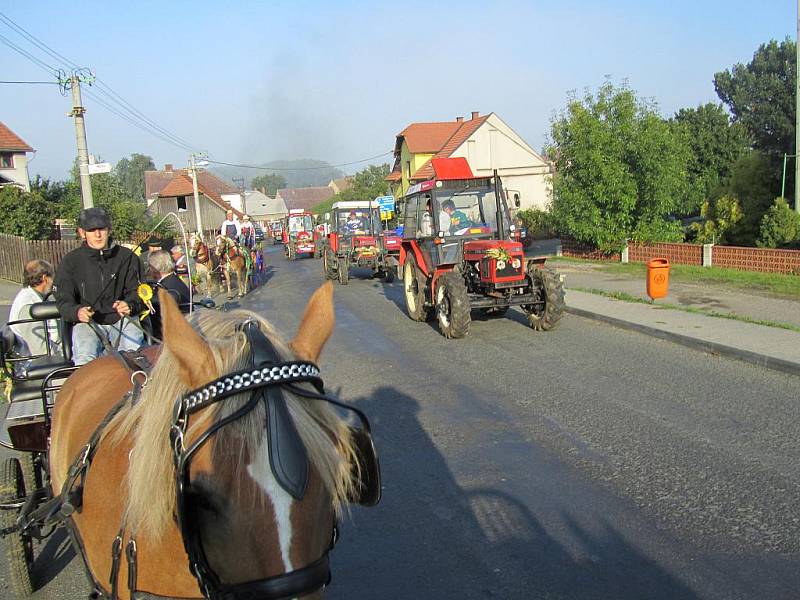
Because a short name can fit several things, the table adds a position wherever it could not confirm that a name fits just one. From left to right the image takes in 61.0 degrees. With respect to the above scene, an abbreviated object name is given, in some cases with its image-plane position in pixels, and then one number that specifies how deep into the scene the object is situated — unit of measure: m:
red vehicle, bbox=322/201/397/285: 23.95
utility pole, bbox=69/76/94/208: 16.66
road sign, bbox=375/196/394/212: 28.39
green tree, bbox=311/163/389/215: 70.88
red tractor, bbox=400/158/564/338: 11.61
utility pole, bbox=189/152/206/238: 33.89
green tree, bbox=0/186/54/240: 24.63
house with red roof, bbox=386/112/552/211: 49.41
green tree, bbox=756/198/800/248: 18.30
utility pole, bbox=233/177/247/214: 79.96
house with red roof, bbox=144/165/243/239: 64.25
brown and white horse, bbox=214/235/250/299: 20.95
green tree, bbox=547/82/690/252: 21.39
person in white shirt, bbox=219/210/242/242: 21.95
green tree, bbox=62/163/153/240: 28.40
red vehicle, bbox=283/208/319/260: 41.75
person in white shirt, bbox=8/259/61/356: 5.99
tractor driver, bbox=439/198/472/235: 13.21
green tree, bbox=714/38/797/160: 45.84
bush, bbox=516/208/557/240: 36.84
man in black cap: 4.54
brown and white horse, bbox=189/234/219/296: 19.42
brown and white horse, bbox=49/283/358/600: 1.72
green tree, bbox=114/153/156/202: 119.69
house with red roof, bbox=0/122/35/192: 46.56
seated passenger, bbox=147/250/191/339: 7.90
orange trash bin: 13.21
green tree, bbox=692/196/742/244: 22.62
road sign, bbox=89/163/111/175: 15.05
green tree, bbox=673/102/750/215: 42.31
